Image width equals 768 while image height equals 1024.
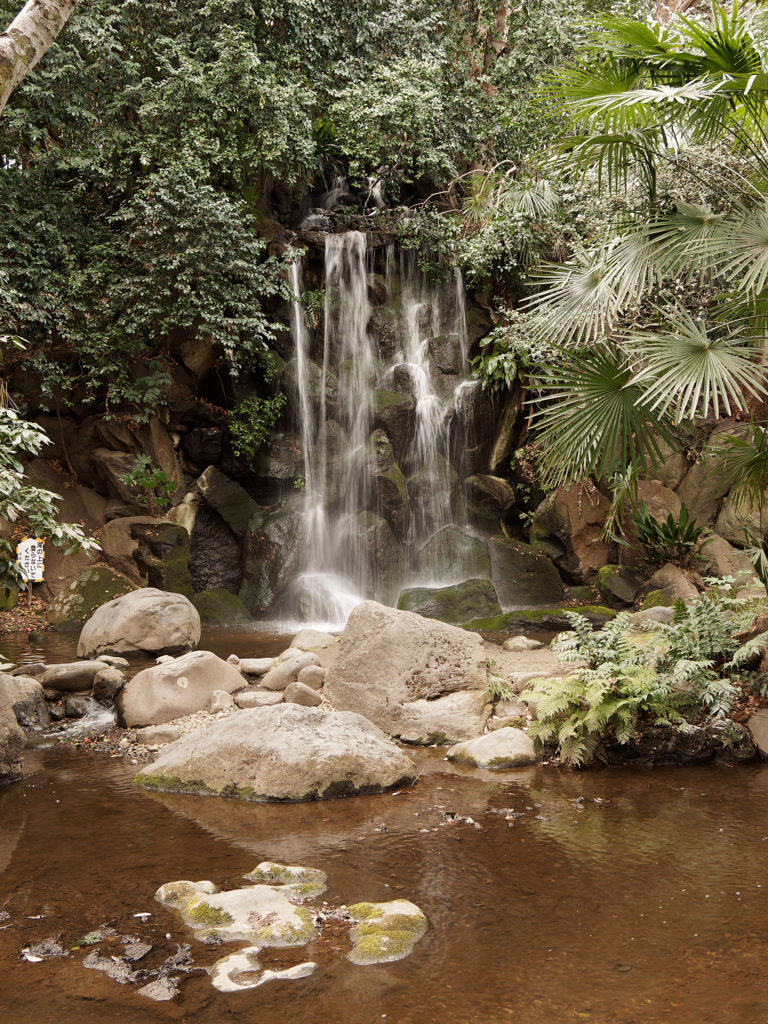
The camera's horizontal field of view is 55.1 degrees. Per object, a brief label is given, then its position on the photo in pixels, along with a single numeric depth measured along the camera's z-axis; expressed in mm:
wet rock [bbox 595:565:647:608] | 12109
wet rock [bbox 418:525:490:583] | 14391
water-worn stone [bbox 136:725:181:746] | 6523
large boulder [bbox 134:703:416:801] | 5172
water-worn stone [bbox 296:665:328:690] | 7609
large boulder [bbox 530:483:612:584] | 14000
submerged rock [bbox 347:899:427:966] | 3172
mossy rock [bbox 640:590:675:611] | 10789
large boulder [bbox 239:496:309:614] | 14320
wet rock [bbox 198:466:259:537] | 15219
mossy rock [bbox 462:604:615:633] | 11086
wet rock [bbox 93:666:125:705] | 7508
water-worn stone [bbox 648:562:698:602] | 11273
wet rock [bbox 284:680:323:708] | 6938
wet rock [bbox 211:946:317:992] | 2955
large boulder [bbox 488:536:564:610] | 13844
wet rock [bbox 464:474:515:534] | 15586
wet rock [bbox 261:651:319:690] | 7691
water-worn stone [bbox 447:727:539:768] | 5887
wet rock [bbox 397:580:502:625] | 12227
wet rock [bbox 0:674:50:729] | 6988
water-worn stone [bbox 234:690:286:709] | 6992
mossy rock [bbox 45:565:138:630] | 12374
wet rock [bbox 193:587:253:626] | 13250
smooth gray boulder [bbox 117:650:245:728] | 6930
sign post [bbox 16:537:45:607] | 12012
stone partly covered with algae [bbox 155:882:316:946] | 3303
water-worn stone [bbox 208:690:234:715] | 6998
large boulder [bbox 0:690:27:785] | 5523
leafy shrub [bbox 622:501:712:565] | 11633
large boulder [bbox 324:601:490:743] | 6547
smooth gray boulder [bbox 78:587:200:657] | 9508
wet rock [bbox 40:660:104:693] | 7777
